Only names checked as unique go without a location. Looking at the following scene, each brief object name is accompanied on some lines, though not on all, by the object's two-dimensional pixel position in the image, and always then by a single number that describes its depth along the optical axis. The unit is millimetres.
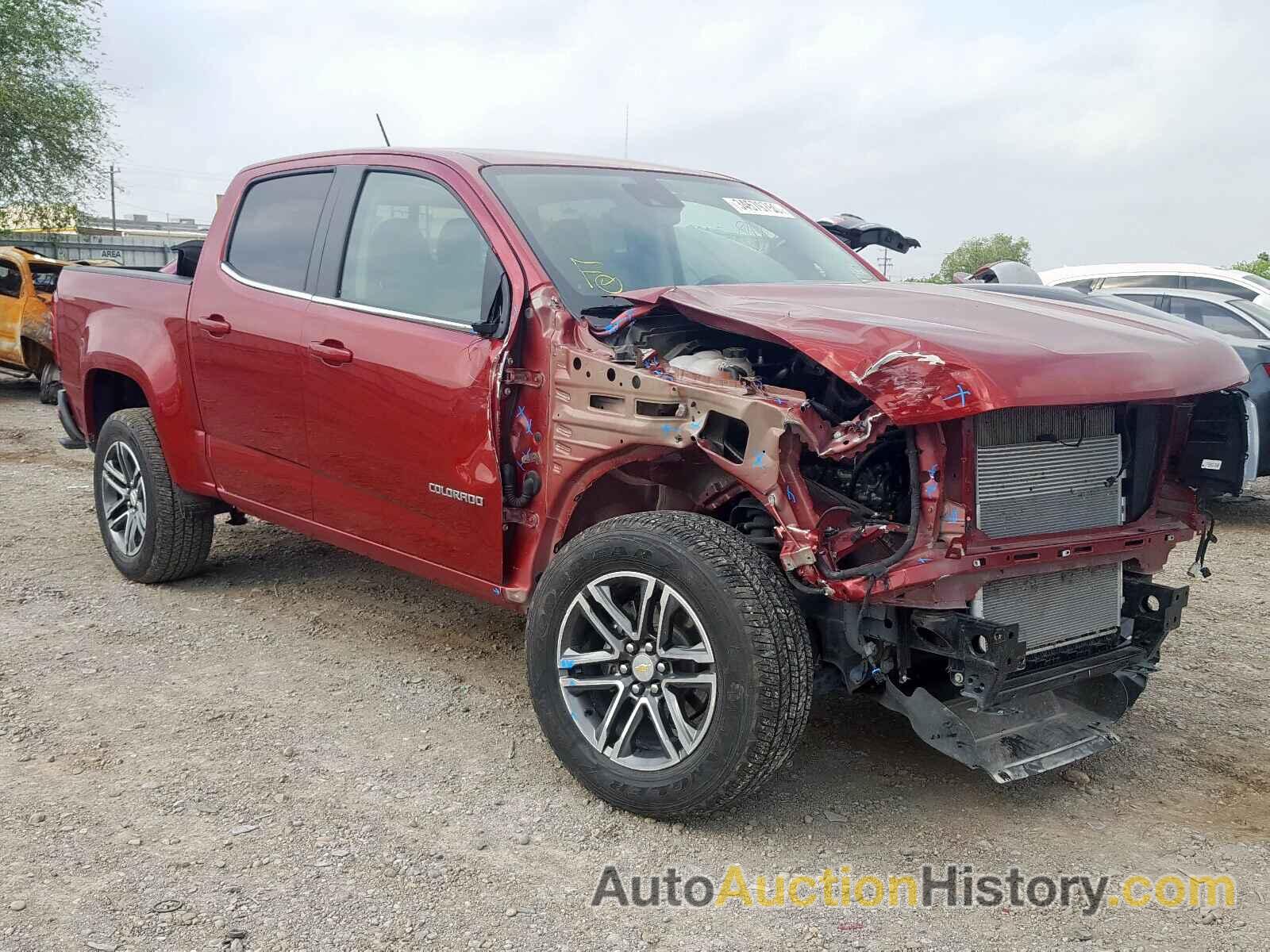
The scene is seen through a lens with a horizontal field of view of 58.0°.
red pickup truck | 3043
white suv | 10762
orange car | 13086
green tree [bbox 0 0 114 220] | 21297
